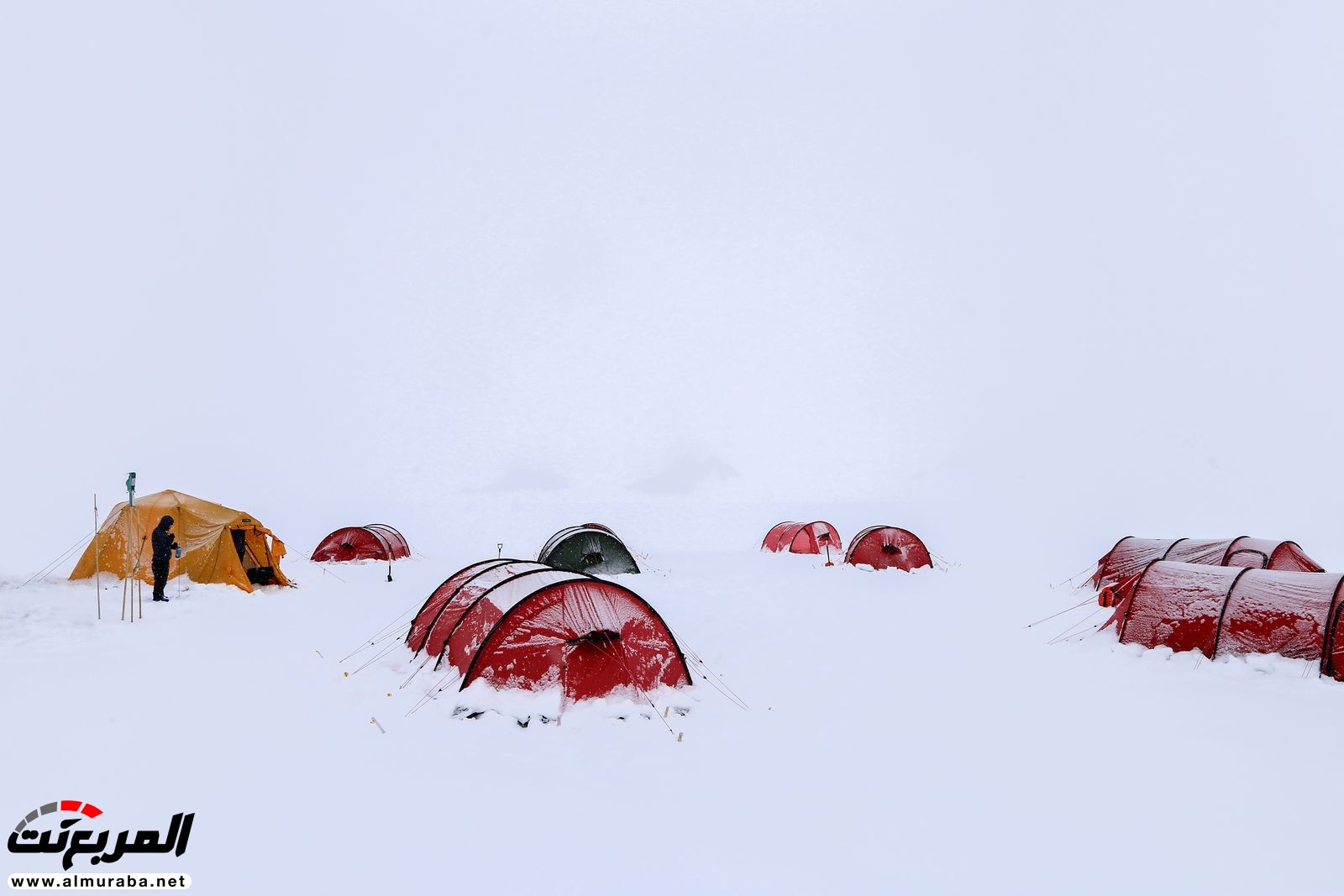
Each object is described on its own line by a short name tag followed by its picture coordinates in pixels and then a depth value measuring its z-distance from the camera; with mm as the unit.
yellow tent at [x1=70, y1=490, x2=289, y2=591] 18516
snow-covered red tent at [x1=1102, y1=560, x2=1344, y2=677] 11586
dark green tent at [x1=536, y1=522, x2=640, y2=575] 23562
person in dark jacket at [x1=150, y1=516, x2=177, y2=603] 16766
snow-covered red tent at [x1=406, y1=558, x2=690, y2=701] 9648
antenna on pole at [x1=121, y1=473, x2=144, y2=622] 16531
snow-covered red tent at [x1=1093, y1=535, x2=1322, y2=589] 18672
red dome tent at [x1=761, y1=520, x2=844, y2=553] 33625
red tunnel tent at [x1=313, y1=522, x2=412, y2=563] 28469
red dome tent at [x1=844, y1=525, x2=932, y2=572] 28000
